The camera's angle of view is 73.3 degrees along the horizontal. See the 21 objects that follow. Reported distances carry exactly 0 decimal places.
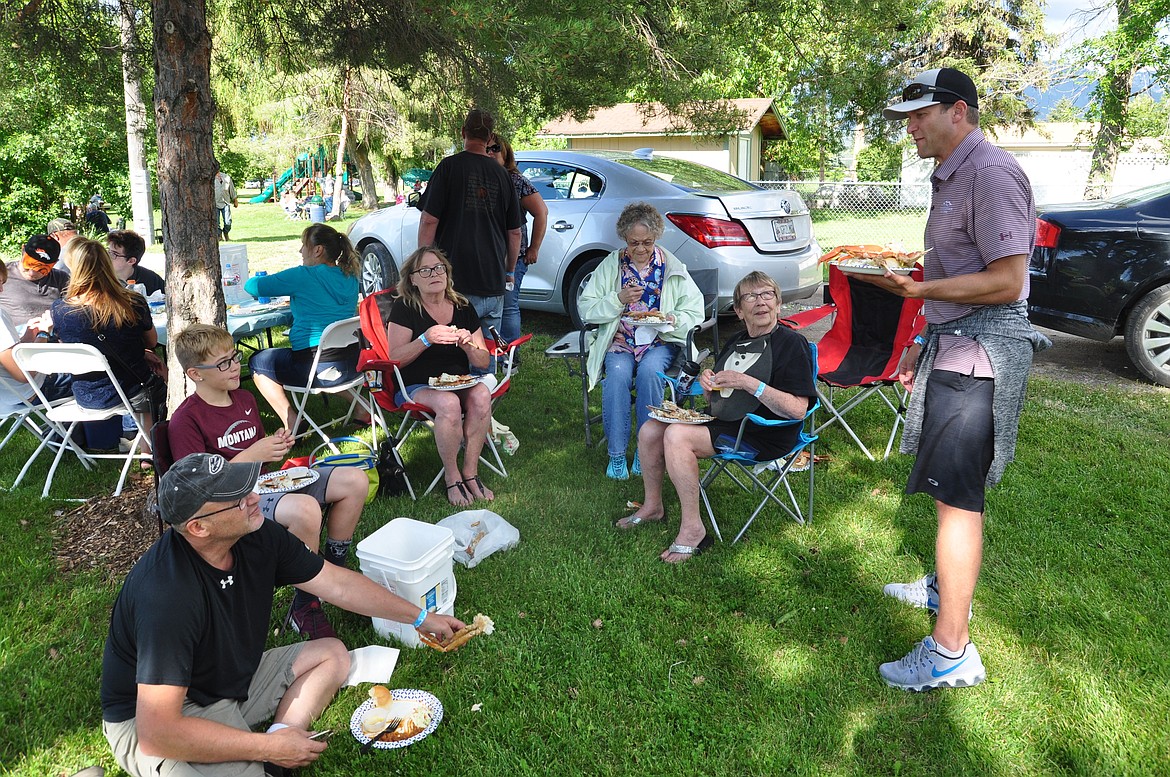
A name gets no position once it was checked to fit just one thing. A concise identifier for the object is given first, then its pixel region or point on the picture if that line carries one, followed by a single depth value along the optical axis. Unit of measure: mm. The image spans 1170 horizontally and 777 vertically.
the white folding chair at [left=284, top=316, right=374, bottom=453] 4426
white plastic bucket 2826
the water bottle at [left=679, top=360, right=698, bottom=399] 4234
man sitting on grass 1917
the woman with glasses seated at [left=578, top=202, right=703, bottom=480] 4473
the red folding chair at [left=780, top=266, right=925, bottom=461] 4590
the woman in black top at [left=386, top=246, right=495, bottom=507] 4129
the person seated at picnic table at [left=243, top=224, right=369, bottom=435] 4699
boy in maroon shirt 2924
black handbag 4148
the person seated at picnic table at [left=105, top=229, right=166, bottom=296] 5516
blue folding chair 3523
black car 5461
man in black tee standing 4930
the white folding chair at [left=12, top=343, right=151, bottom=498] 3867
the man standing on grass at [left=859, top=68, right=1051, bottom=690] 2338
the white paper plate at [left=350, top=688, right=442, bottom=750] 2389
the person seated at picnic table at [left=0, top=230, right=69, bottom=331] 5270
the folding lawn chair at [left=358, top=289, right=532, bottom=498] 4176
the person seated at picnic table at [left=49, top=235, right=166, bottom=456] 4133
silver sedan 6277
